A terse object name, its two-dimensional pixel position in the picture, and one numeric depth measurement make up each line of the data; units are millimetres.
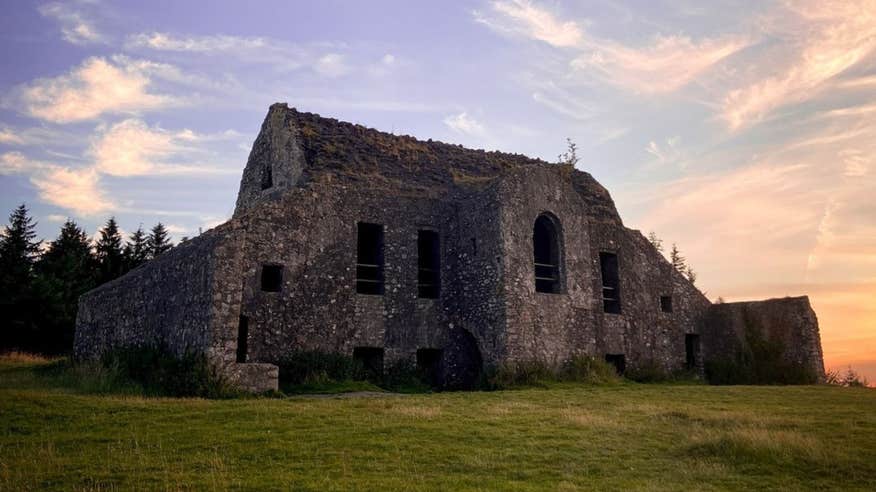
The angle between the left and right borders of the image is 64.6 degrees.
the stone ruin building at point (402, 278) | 18703
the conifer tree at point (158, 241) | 42219
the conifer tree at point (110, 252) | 40062
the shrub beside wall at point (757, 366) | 24688
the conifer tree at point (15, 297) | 32844
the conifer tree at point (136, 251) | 41031
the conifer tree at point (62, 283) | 33344
